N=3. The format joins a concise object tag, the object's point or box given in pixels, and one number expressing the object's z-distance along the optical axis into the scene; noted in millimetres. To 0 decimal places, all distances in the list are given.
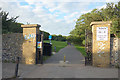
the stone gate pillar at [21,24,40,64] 7887
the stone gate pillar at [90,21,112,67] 7172
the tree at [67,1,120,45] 14492
